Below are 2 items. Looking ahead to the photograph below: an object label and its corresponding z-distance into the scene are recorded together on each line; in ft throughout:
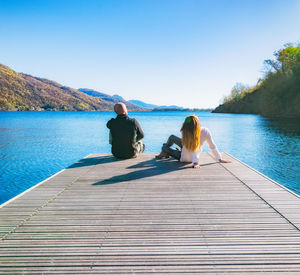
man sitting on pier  20.25
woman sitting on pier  17.87
